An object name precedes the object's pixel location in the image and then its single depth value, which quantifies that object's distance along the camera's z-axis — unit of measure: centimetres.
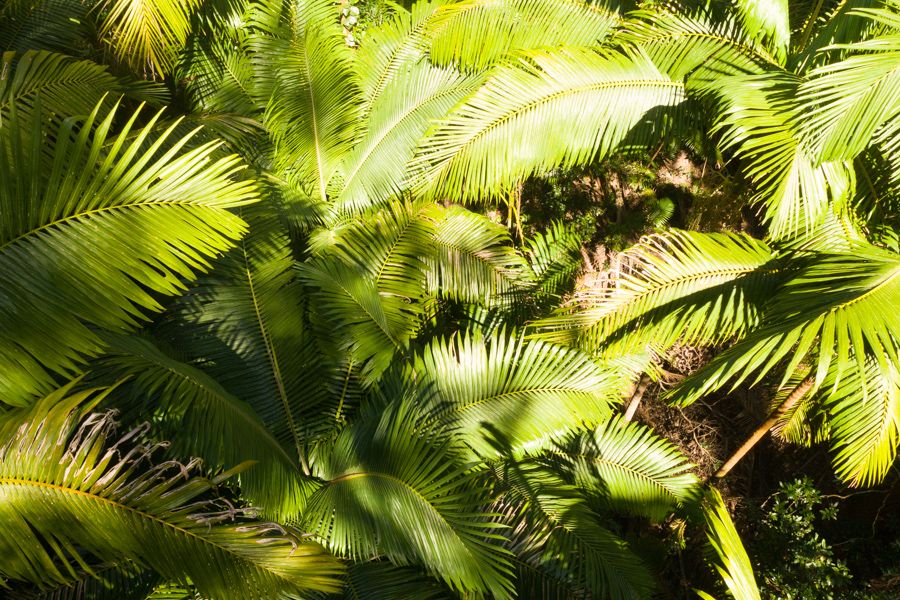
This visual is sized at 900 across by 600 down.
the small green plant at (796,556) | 405
